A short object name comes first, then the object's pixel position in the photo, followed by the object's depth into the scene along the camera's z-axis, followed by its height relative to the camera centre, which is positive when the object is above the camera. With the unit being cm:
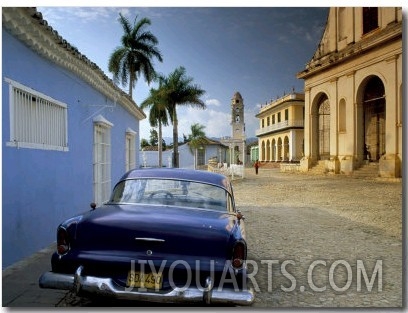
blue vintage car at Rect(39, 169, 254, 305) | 264 -73
